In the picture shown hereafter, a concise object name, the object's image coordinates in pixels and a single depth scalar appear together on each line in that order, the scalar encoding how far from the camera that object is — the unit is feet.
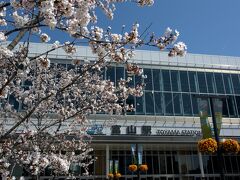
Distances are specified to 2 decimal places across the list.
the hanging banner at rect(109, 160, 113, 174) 62.88
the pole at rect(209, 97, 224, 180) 23.67
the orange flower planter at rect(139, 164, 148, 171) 49.30
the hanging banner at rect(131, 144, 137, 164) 57.56
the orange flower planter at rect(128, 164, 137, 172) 48.75
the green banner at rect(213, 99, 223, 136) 27.43
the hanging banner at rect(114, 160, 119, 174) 58.85
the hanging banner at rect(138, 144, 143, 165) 53.46
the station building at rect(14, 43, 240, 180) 64.33
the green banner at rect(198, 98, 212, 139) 27.98
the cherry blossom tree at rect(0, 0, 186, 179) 8.25
